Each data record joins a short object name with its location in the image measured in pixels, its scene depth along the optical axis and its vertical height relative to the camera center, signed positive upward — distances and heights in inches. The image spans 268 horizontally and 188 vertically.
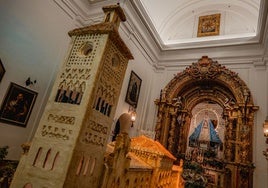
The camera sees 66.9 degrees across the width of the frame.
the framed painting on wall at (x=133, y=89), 360.7 +110.7
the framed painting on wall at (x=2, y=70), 200.0 +52.2
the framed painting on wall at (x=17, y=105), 210.3 +24.5
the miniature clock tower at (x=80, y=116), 77.5 +10.3
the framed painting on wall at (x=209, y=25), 427.5 +291.9
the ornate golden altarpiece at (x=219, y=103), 317.1 +102.8
